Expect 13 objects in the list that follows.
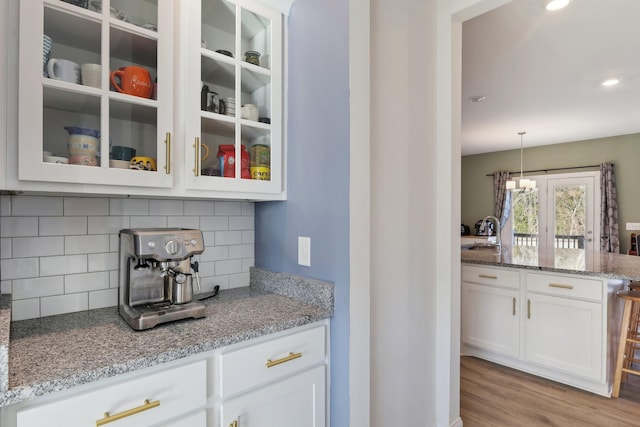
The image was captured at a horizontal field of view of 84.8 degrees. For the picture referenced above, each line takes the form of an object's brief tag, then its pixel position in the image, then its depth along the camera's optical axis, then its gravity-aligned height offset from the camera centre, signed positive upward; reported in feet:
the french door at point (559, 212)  19.57 +0.10
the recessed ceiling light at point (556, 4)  6.68 +4.05
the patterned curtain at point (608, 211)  18.42 +0.15
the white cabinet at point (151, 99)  3.41 +1.35
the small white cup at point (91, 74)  3.70 +1.49
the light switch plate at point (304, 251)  4.95 -0.53
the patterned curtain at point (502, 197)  22.95 +1.10
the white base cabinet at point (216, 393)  2.77 -1.67
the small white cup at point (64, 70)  3.51 +1.47
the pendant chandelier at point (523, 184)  16.10 +1.36
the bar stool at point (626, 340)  7.66 -2.82
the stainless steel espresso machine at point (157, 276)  3.79 -0.74
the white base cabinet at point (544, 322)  7.80 -2.67
